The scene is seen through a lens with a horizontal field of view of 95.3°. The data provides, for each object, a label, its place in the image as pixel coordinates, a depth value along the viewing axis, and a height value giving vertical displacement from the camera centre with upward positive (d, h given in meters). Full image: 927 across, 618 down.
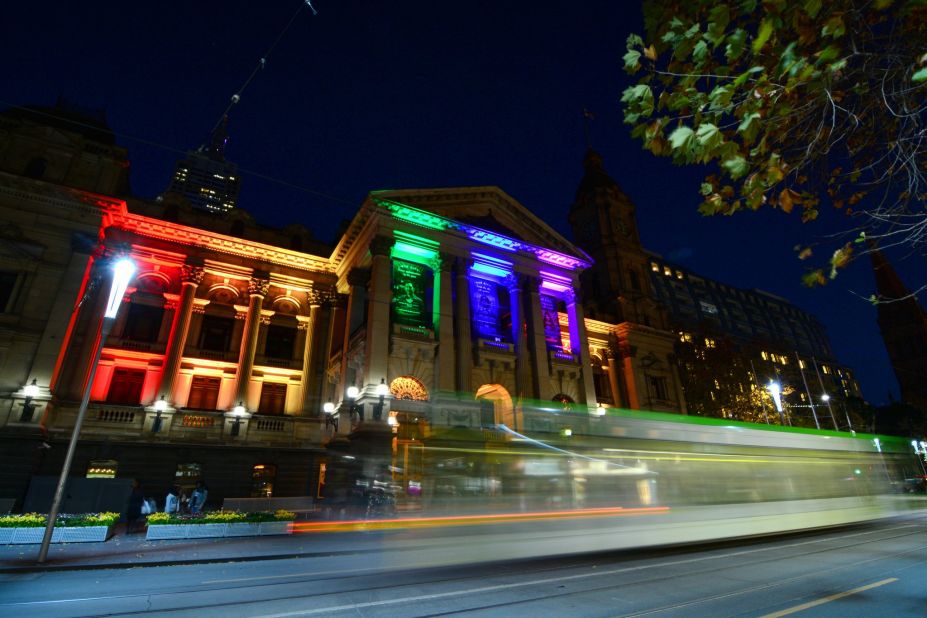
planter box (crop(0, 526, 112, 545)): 12.37 -1.38
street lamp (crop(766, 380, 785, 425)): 30.28 +5.79
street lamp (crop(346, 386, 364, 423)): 22.11 +4.23
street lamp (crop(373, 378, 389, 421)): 21.41 +4.12
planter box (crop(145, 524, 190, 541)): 13.85 -1.46
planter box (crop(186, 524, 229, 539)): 14.30 -1.49
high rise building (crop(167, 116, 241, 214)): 124.44 +89.35
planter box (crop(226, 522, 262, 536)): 15.02 -1.53
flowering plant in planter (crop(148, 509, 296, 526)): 14.14 -1.12
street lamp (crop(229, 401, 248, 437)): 23.61 +3.52
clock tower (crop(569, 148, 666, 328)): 41.31 +21.39
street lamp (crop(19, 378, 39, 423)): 18.89 +3.52
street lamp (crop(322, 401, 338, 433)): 25.03 +3.80
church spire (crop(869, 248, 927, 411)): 73.25 +22.93
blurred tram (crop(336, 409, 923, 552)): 8.80 +0.03
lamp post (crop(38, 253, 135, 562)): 10.81 +4.52
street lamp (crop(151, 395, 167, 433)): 22.02 +3.49
